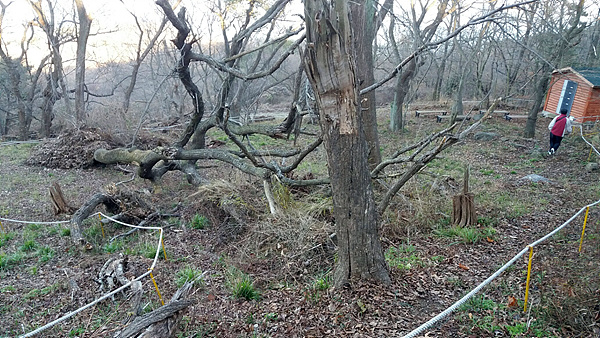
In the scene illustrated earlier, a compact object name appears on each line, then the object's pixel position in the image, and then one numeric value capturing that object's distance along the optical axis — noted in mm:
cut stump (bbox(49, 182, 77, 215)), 7725
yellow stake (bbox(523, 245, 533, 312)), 3751
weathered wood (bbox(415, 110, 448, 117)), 20938
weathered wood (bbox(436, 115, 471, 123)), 19128
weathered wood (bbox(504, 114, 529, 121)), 19516
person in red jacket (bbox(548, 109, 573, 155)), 11359
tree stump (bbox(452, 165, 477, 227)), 6074
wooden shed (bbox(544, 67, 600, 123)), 18172
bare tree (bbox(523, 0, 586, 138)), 12156
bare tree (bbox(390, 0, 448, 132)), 15148
